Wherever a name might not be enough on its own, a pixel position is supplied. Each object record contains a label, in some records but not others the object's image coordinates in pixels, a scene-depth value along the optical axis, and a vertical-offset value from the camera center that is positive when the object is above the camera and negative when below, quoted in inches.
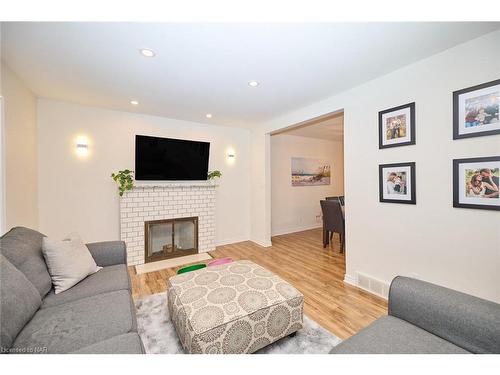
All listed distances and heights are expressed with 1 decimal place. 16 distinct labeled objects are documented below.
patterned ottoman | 51.7 -33.1
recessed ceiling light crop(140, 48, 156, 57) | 71.4 +46.9
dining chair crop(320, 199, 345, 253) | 142.3 -22.8
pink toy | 98.5 -35.3
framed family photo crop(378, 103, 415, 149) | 82.2 +24.7
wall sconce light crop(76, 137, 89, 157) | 124.5 +24.6
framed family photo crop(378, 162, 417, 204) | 82.4 +1.5
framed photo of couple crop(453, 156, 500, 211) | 63.7 +1.1
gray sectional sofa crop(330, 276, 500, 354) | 39.6 -29.2
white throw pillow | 63.4 -23.5
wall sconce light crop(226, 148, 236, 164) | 173.6 +25.9
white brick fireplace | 131.1 -14.3
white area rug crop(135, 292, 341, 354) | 60.6 -46.8
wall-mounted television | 135.5 +19.7
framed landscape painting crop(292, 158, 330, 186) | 214.5 +16.2
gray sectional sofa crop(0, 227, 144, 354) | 39.8 -29.7
